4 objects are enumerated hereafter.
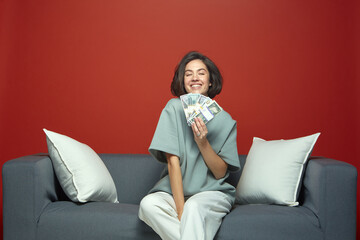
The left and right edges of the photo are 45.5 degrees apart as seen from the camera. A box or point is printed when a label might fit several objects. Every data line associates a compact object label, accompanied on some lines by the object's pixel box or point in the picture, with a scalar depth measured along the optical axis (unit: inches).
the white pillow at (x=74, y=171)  102.1
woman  85.1
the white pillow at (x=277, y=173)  102.0
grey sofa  92.5
